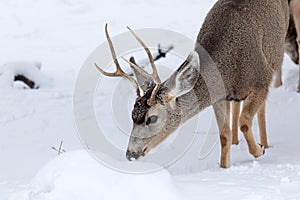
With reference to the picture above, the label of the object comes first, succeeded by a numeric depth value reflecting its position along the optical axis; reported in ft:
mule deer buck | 33.19
